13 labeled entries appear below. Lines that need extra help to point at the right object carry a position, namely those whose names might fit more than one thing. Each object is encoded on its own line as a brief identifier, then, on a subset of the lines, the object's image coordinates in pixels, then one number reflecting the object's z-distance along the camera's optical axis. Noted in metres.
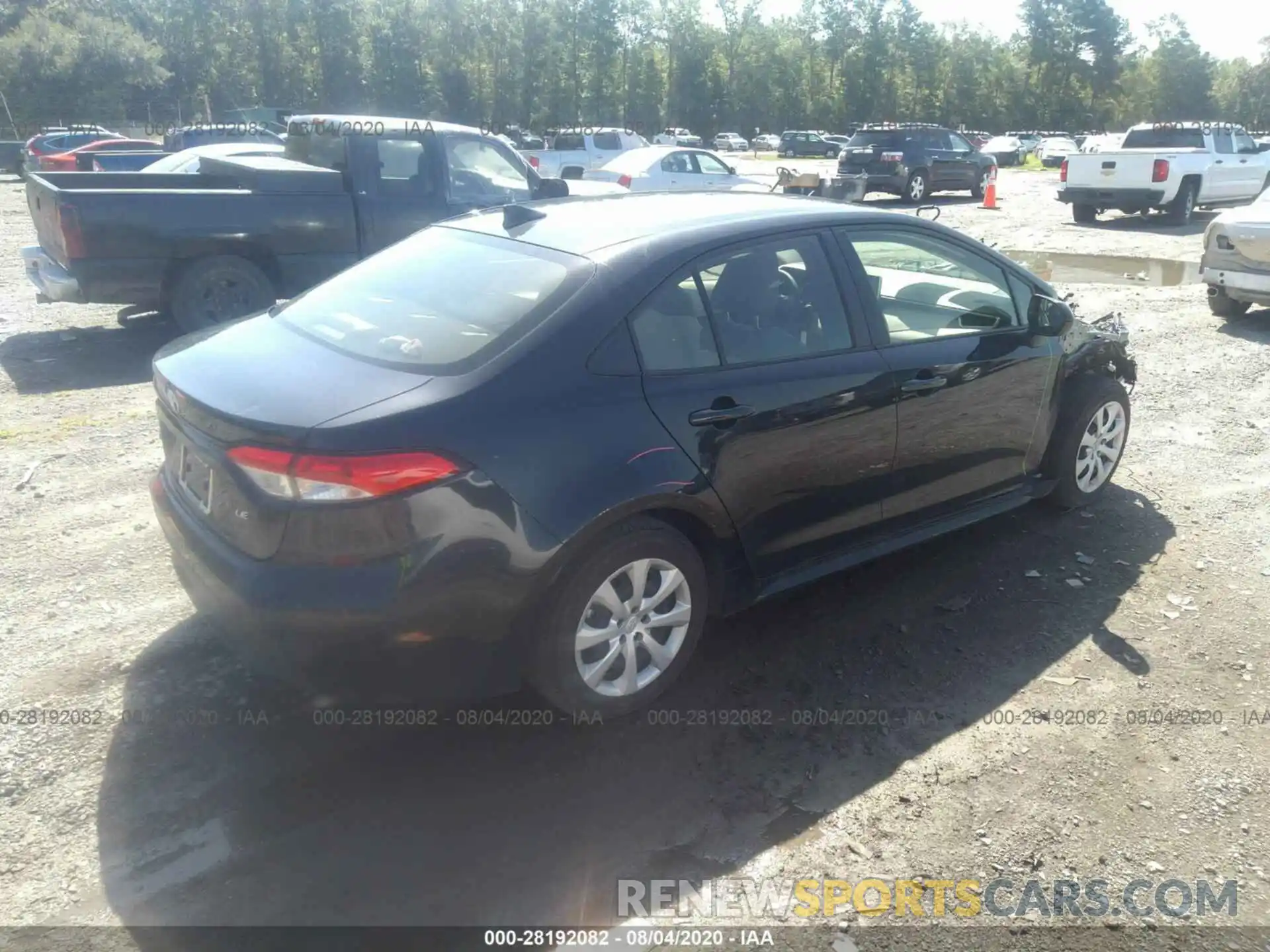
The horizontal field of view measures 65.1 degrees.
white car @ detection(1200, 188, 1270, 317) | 9.16
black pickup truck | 7.88
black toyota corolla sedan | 2.91
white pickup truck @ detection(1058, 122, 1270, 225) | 17.84
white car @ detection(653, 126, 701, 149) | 50.23
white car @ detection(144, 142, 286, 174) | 10.34
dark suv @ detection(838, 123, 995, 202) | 23.95
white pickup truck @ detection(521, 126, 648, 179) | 25.61
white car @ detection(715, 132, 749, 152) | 67.06
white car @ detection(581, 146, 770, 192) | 17.81
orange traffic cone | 22.52
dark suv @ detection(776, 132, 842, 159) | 56.59
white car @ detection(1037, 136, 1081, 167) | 48.47
